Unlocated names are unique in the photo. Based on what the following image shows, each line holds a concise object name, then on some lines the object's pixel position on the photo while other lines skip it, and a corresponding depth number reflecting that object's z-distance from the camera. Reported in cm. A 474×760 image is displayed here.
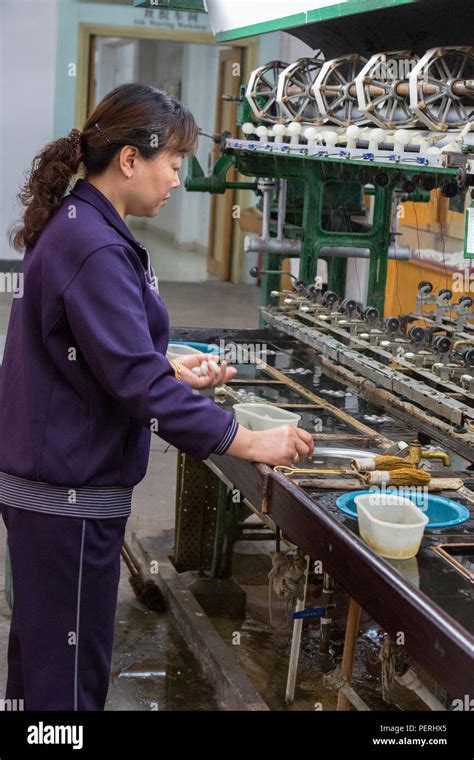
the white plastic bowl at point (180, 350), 315
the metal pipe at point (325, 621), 286
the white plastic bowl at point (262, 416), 249
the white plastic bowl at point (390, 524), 192
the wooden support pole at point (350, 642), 273
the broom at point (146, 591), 396
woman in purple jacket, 199
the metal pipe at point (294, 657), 303
